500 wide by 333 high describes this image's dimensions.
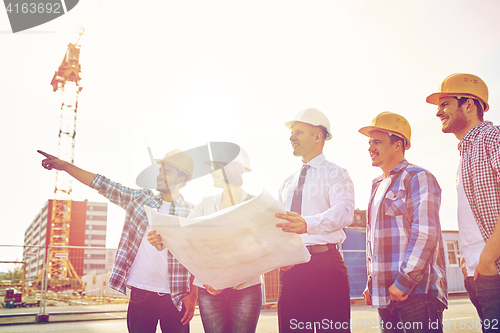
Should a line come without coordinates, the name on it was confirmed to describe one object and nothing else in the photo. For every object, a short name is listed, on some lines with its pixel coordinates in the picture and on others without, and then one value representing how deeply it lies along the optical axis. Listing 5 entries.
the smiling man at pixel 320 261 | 2.54
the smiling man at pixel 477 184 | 2.27
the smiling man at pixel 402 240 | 2.46
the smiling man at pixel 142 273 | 3.17
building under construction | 11.09
